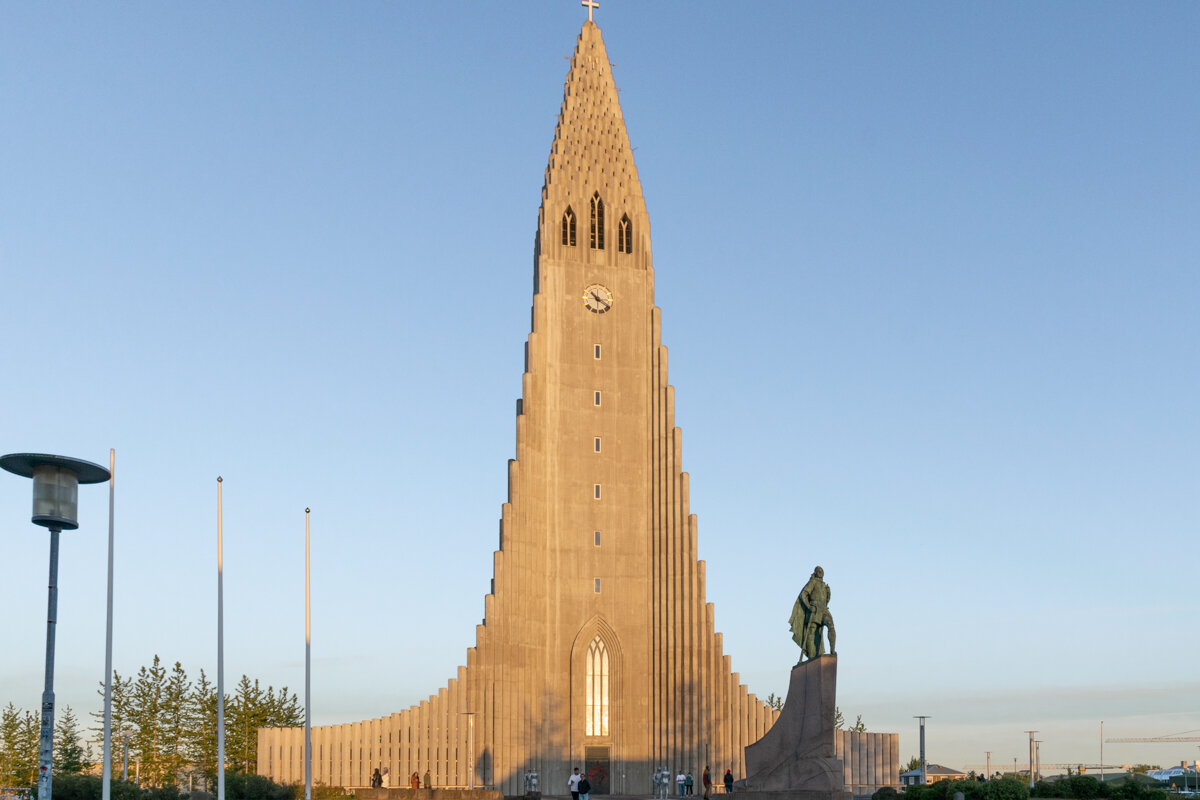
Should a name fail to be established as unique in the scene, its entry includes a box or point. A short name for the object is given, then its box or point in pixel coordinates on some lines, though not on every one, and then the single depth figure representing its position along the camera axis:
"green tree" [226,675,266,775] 88.88
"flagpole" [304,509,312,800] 44.34
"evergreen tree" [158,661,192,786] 88.88
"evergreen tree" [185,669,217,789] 88.81
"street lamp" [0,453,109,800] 25.14
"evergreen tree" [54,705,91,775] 93.02
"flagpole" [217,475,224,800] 36.06
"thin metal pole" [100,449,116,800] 29.42
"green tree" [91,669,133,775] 89.88
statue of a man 46.19
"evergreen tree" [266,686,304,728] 91.50
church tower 63.19
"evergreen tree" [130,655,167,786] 88.44
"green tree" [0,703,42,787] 90.38
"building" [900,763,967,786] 91.00
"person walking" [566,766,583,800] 47.58
